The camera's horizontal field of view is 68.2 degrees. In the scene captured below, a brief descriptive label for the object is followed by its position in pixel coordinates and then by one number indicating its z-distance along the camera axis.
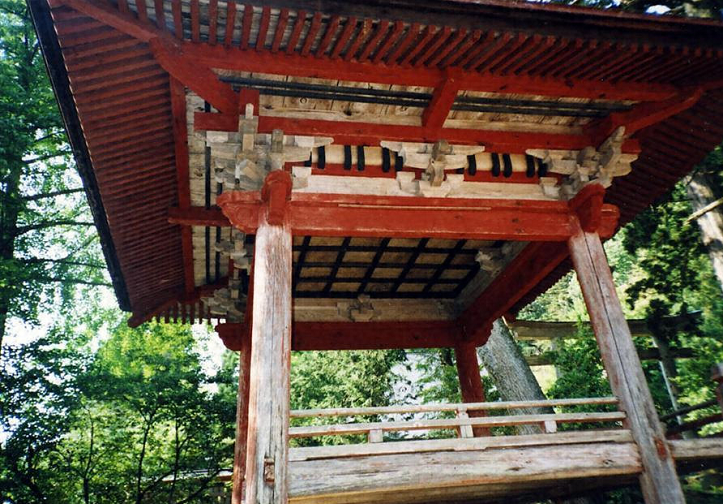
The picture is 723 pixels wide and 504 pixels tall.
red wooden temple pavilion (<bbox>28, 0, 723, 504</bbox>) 4.66
